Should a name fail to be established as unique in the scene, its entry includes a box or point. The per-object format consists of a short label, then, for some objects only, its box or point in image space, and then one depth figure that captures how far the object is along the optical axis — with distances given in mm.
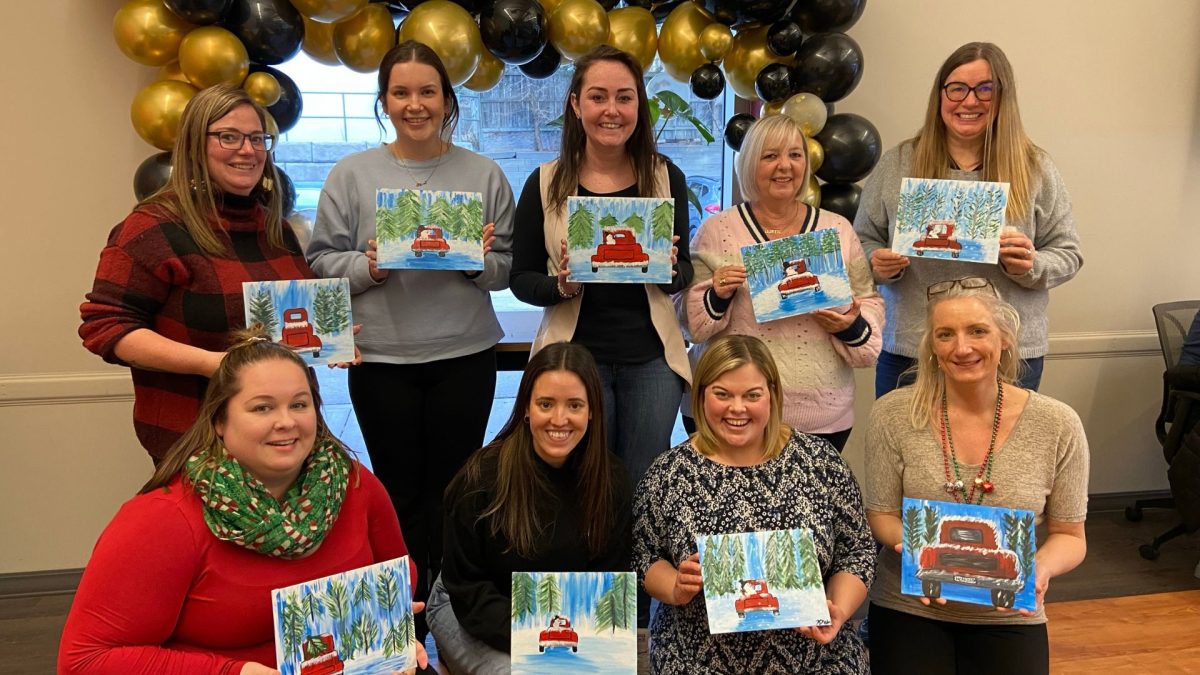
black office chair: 3601
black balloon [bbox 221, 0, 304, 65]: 2795
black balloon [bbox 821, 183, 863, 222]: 3303
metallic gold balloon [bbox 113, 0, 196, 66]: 2818
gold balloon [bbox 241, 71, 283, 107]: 2861
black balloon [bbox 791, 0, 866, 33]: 3143
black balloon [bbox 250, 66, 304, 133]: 2975
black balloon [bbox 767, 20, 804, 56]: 3145
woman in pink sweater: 2531
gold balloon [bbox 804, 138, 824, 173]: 3186
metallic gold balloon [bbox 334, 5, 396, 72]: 2951
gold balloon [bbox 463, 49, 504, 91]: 3127
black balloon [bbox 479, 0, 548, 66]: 2902
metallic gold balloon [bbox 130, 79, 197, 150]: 2826
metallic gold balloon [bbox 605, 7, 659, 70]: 3135
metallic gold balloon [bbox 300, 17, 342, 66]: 3035
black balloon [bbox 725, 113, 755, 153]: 3281
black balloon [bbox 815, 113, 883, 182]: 3211
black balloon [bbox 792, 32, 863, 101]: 3127
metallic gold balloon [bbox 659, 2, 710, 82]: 3170
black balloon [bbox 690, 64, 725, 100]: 3199
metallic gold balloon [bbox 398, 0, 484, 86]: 2877
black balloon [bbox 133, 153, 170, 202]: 2877
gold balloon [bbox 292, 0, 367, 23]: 2809
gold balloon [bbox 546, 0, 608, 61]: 2986
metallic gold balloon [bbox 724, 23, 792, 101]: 3232
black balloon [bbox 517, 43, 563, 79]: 3205
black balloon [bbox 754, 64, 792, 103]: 3180
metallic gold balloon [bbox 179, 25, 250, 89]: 2762
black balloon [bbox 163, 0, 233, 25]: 2701
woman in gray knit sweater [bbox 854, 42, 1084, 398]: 2598
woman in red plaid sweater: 2139
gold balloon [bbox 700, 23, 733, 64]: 3143
